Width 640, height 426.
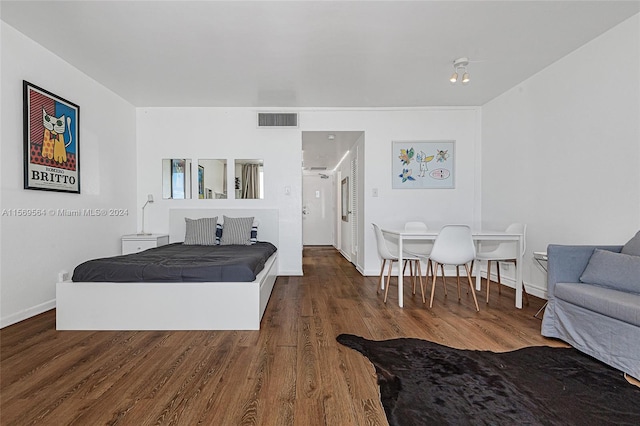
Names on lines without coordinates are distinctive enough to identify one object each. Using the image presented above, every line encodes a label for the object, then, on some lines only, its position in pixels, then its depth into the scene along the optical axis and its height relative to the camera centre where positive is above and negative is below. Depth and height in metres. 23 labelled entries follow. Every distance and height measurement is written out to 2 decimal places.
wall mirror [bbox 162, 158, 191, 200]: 4.71 +0.46
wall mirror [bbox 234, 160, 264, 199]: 4.75 +0.45
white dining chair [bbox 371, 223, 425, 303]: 3.48 -0.50
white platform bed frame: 2.54 -0.78
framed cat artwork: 2.84 +0.66
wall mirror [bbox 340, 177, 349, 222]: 6.79 +0.24
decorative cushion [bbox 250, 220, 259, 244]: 4.39 -0.35
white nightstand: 4.17 -0.44
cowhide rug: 1.47 -0.96
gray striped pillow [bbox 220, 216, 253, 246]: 4.22 -0.30
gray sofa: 1.85 -0.60
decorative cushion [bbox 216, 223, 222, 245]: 4.26 -0.33
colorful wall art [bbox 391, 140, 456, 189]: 4.77 +0.67
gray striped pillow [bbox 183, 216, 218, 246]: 4.18 -0.31
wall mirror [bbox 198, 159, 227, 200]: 4.71 +0.48
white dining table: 3.15 -0.30
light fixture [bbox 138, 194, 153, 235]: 4.61 +0.13
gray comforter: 2.56 -0.50
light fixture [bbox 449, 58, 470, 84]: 3.21 +1.49
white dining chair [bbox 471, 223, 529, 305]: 3.43 -0.48
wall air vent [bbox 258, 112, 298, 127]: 4.66 +1.32
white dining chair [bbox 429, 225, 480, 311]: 3.06 -0.37
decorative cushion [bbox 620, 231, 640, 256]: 2.23 -0.27
